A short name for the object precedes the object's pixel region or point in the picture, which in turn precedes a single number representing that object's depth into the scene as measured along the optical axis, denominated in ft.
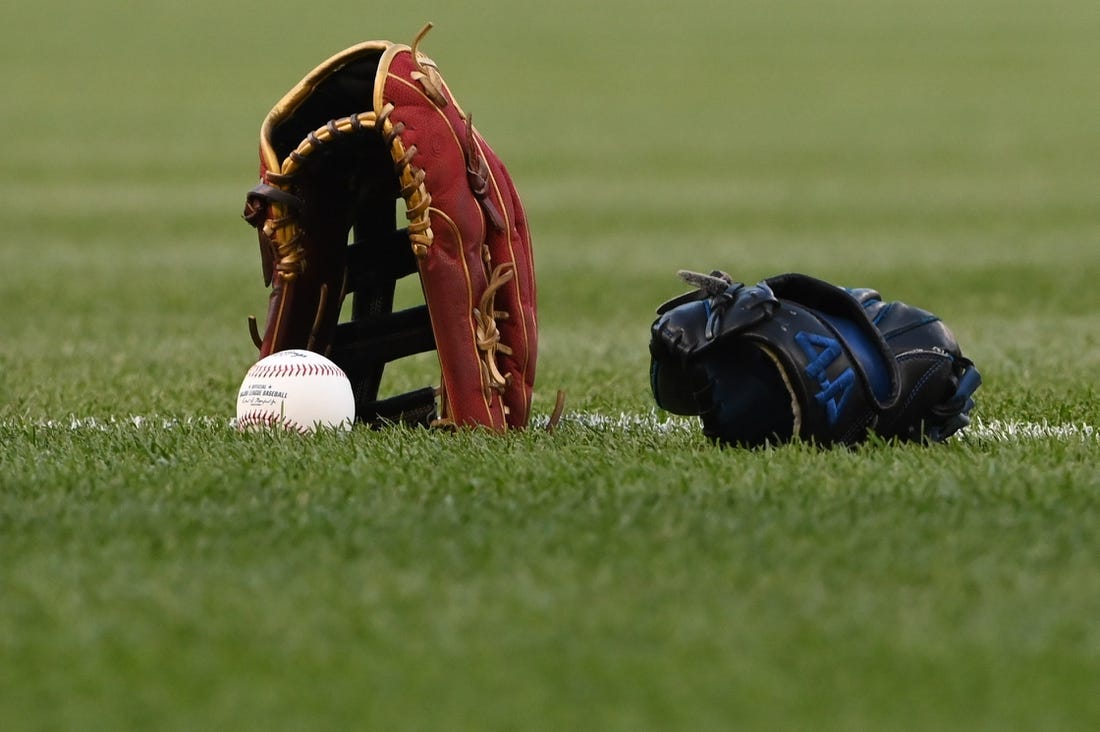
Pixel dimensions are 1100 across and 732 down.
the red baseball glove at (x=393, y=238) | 27.07
